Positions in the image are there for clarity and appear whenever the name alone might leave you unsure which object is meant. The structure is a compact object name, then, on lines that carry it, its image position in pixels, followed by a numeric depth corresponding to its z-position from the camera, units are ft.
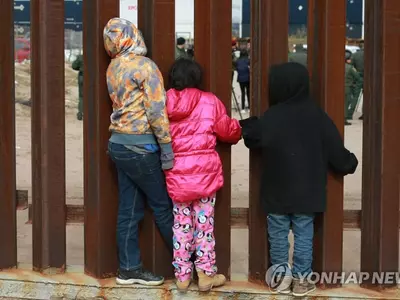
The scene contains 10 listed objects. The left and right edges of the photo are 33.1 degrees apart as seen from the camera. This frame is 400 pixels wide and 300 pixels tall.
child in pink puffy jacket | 13.05
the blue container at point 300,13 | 40.09
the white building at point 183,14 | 40.27
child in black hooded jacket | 13.06
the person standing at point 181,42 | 43.60
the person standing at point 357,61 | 49.55
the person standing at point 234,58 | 60.68
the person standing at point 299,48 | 67.54
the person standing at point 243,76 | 57.88
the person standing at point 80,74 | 43.88
